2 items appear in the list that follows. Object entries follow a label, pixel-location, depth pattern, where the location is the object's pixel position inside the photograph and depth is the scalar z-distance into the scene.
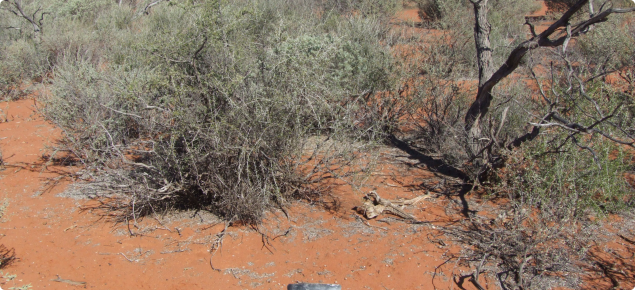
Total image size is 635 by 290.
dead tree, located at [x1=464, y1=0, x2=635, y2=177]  5.21
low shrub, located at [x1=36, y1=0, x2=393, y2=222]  5.07
